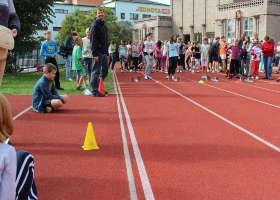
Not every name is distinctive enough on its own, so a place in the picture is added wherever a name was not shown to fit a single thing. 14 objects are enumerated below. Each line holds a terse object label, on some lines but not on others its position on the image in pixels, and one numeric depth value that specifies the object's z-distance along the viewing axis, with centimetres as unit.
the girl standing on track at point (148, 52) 1742
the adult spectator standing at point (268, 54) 1859
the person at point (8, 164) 246
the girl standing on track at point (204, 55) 1784
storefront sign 9326
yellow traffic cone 527
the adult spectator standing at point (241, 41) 1910
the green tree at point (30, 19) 1950
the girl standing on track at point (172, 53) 1659
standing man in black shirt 1077
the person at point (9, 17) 439
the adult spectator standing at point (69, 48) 1648
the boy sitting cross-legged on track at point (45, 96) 824
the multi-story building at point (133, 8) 8950
